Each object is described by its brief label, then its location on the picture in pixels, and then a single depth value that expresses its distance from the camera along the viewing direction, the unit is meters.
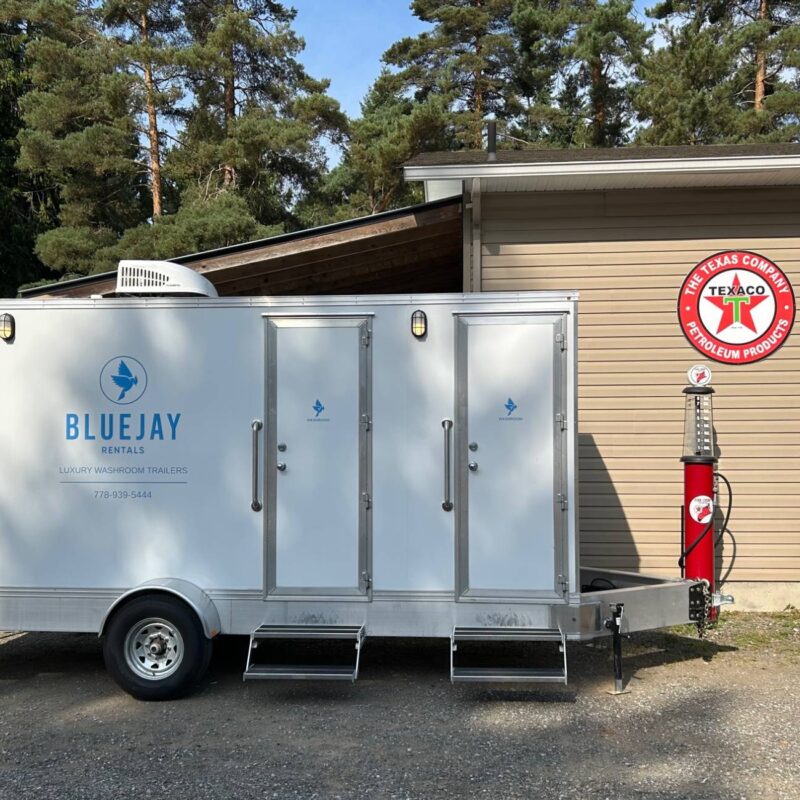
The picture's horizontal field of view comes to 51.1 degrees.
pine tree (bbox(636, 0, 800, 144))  19.53
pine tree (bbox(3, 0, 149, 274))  21.44
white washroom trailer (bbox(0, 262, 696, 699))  5.20
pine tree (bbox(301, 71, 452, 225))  21.84
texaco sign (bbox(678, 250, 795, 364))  7.39
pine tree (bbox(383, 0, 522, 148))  25.16
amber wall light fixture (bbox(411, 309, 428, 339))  5.29
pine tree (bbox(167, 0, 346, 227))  21.42
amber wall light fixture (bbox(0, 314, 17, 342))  5.45
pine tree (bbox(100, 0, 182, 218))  21.95
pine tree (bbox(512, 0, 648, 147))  22.02
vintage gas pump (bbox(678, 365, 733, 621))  6.16
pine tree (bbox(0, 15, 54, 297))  23.41
